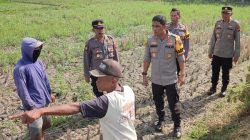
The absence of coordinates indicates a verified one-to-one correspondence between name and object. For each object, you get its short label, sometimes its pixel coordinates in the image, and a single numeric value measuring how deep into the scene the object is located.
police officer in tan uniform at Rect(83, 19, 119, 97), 6.00
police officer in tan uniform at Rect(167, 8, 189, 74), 6.87
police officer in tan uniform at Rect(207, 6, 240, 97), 7.14
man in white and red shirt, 2.83
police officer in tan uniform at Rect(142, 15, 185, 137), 5.52
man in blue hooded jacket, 4.57
